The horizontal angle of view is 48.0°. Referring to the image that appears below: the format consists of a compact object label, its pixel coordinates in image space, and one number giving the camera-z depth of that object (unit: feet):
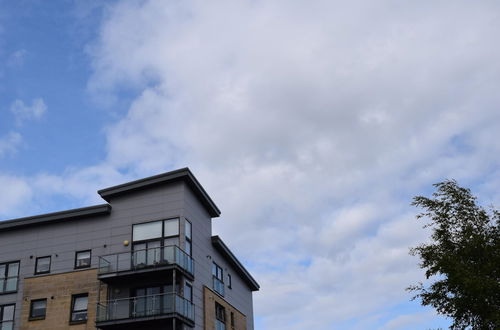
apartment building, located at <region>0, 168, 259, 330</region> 86.22
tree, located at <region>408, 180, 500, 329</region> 62.80
